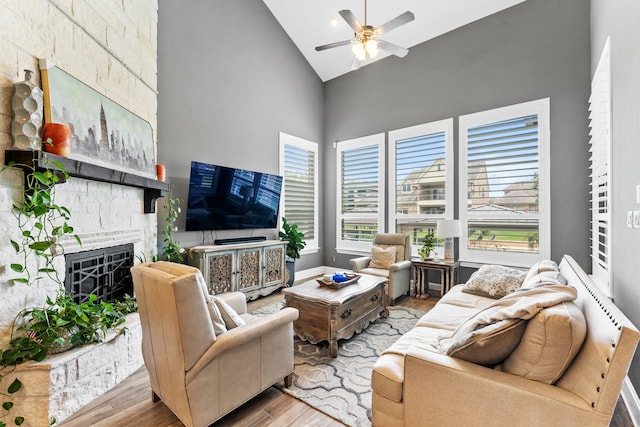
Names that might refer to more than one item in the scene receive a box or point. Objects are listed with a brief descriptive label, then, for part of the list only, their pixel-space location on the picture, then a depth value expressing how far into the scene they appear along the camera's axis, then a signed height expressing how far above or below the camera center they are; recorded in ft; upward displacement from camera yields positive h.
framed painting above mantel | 6.52 +2.42
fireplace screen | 7.30 -1.64
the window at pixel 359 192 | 17.49 +1.43
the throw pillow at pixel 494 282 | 9.03 -2.12
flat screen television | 12.37 +0.74
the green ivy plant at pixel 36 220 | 5.60 -0.13
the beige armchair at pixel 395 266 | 12.52 -2.35
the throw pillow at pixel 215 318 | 5.45 -1.97
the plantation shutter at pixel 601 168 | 8.08 +1.49
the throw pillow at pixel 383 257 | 13.94 -2.05
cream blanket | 4.02 -1.38
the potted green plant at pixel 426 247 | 14.42 -1.62
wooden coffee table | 8.18 -2.85
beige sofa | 3.29 -2.32
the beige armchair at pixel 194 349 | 4.86 -2.49
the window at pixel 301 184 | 17.42 +1.88
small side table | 13.26 -2.85
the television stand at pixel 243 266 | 11.97 -2.33
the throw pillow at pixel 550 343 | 3.67 -1.66
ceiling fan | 9.09 +5.95
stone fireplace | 5.57 +0.65
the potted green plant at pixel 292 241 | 16.12 -1.47
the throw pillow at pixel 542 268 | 7.48 -1.37
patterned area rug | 6.18 -4.03
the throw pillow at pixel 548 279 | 5.42 -1.30
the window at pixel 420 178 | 14.82 +1.99
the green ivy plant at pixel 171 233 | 11.14 -0.77
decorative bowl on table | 9.55 -2.23
